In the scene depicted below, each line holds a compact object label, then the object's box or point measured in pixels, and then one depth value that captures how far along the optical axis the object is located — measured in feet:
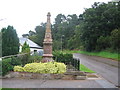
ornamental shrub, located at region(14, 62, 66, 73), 24.99
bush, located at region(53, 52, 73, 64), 39.37
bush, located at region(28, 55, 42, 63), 34.71
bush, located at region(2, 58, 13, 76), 23.79
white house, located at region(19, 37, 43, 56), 102.62
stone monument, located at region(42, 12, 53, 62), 33.47
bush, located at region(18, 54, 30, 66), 32.58
